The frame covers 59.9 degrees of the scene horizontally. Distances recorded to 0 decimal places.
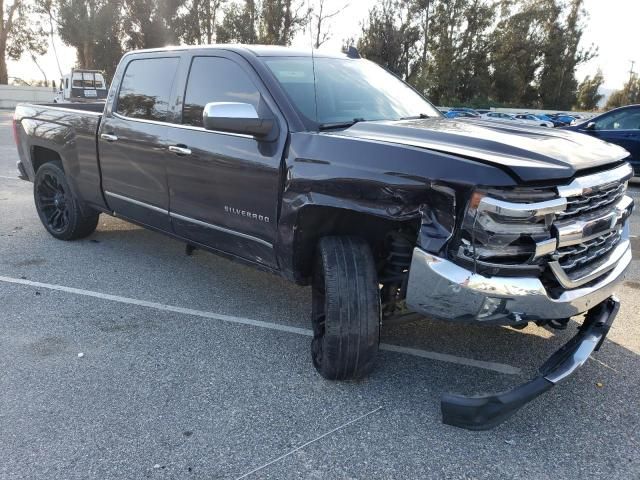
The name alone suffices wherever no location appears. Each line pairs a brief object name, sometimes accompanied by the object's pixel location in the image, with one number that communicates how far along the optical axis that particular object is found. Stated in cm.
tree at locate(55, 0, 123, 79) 4184
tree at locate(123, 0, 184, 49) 4328
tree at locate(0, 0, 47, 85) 4631
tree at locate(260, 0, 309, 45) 3956
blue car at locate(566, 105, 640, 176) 1071
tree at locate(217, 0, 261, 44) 4210
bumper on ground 259
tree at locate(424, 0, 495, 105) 4434
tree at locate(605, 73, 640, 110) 5452
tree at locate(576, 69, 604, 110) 5309
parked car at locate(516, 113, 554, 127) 2620
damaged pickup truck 252
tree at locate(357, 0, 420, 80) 3903
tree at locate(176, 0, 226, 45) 4441
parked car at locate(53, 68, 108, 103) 2648
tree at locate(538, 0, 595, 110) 4669
